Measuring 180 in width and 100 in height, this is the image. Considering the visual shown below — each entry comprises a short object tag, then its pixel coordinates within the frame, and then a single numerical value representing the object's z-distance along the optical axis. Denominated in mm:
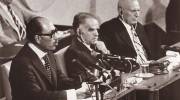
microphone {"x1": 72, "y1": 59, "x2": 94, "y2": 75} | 5799
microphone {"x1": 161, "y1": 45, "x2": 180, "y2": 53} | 7194
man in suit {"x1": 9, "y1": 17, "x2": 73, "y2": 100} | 5097
